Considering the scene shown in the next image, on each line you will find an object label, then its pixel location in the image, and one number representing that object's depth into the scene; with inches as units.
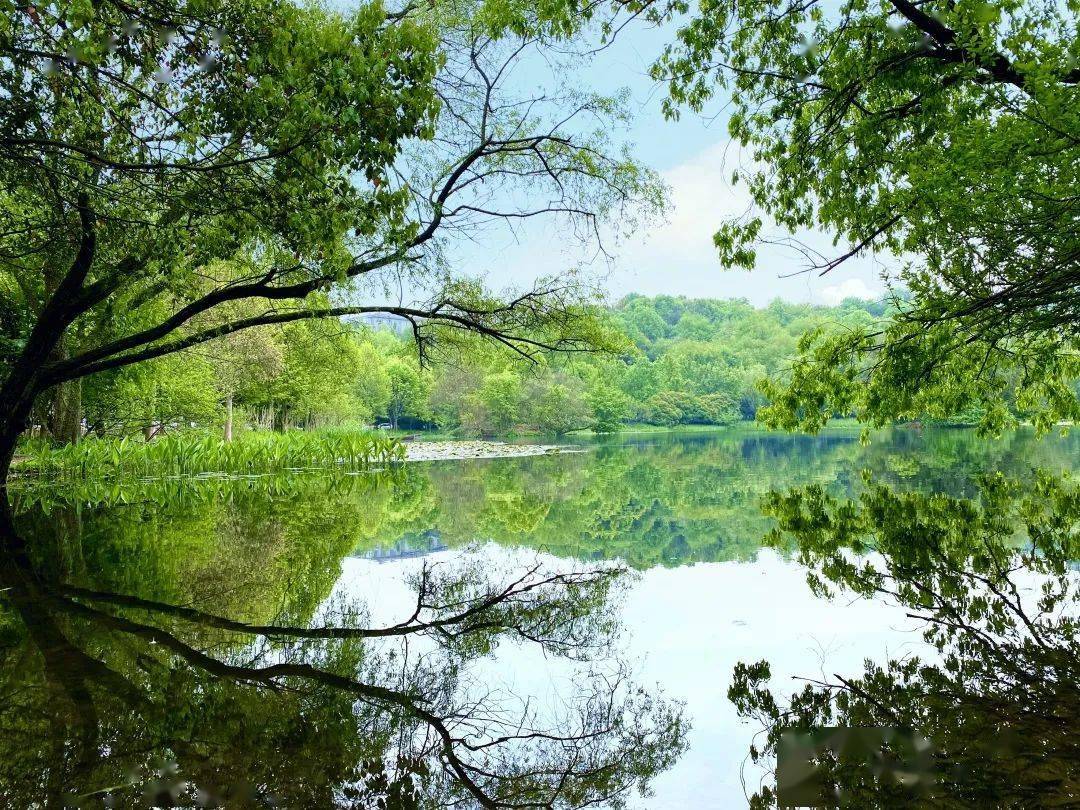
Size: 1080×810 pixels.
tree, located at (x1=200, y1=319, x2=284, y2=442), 879.7
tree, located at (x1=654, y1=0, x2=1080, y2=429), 196.5
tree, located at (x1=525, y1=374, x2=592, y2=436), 1834.4
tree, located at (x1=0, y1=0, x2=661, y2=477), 203.9
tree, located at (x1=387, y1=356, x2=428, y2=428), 2234.3
